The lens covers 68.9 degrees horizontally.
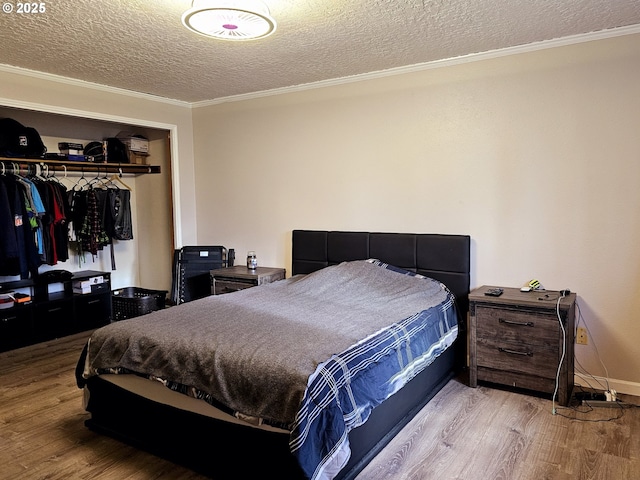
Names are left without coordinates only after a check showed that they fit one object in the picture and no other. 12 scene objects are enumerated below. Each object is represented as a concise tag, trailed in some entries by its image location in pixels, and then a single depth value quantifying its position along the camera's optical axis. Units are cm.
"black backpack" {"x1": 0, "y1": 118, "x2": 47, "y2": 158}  410
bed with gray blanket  191
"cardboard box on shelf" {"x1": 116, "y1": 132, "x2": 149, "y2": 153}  517
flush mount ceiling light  207
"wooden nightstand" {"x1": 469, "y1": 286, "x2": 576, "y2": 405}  289
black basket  470
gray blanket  198
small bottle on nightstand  453
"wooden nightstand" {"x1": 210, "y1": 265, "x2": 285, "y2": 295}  418
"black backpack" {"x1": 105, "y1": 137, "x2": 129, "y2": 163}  504
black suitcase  473
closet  438
